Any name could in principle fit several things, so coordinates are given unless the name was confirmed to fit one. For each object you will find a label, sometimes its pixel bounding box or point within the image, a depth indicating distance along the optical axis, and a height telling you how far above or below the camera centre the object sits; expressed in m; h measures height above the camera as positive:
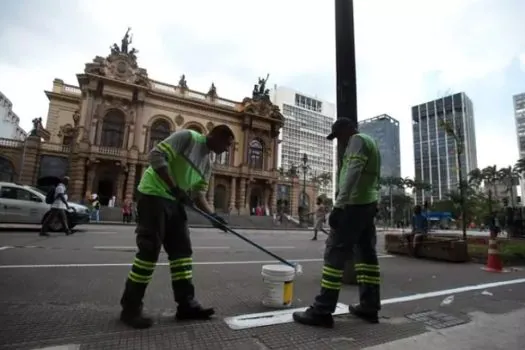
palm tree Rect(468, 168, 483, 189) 65.26 +10.13
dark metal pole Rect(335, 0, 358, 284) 4.98 +2.51
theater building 31.62 +9.10
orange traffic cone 6.55 -0.64
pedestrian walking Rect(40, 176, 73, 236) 9.77 +0.27
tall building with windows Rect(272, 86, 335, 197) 92.09 +26.48
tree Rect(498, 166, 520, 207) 56.89 +10.66
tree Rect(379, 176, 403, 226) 72.46 +9.81
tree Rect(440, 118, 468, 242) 13.05 +3.58
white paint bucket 3.18 -0.62
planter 7.79 -0.55
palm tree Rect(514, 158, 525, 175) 54.38 +10.64
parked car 11.25 +0.19
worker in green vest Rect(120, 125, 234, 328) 2.68 +0.02
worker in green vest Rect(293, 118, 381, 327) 2.88 -0.09
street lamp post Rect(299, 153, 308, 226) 35.00 +0.58
